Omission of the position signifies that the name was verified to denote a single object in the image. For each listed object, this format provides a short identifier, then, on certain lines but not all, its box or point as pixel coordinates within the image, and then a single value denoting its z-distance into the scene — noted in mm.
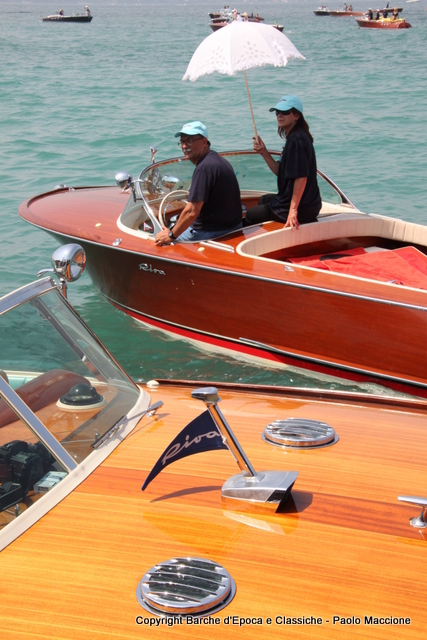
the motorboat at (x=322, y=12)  65375
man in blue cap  5055
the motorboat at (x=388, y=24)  45688
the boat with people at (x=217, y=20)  48031
